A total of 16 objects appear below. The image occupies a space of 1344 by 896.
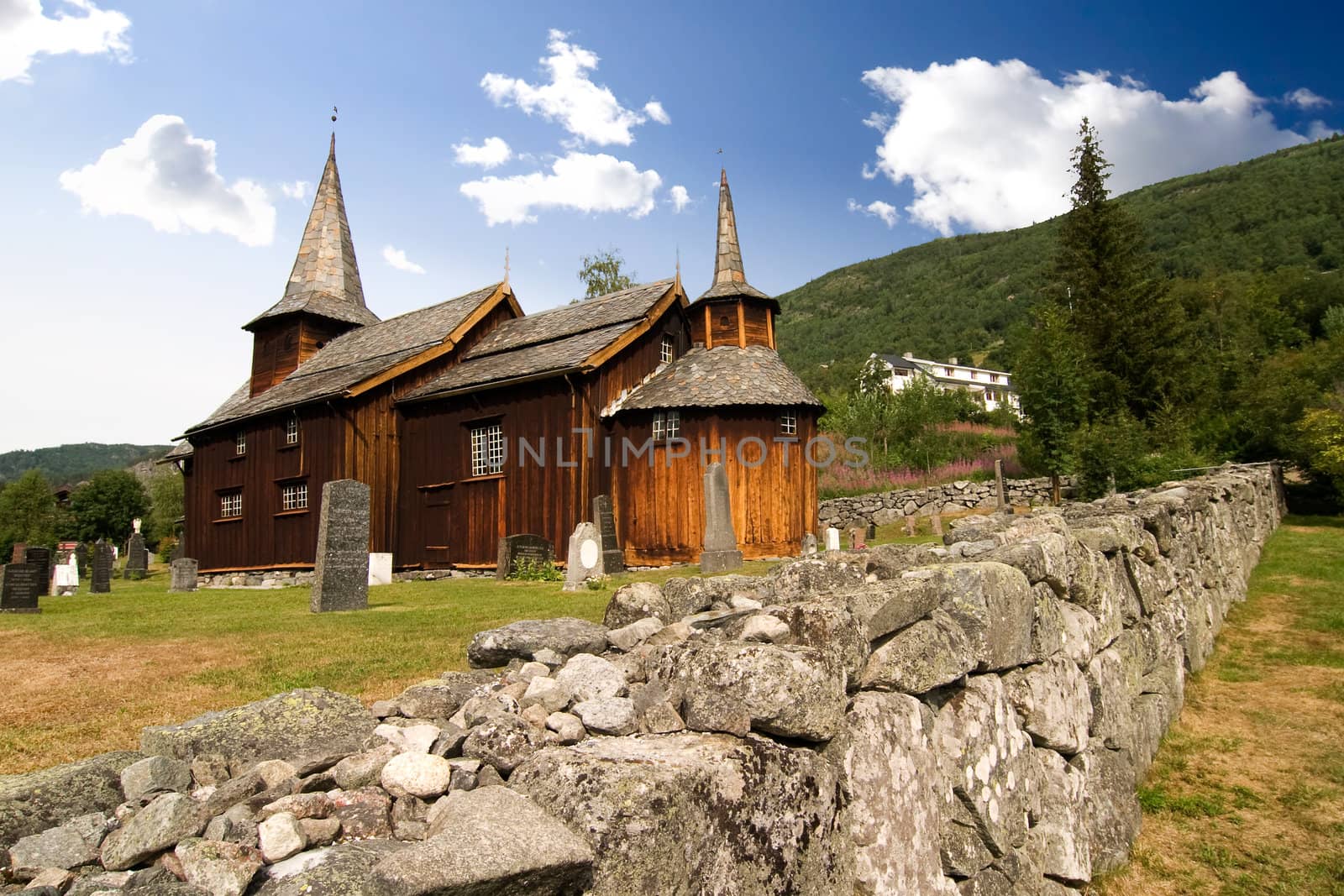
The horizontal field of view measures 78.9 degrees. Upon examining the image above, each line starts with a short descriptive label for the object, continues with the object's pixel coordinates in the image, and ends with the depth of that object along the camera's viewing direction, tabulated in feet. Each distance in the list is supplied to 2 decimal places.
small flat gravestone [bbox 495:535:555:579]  64.90
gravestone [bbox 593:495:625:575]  58.44
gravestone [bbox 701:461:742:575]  62.64
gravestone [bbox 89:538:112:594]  72.18
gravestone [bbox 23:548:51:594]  53.46
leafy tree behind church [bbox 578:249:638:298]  149.48
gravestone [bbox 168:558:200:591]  69.97
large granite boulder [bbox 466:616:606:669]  13.87
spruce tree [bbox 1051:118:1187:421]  116.37
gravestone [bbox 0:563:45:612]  48.14
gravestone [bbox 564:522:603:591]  51.11
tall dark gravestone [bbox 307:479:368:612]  42.52
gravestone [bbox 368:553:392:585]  65.26
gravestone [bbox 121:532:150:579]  100.73
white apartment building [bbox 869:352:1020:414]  280.92
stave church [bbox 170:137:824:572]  70.44
